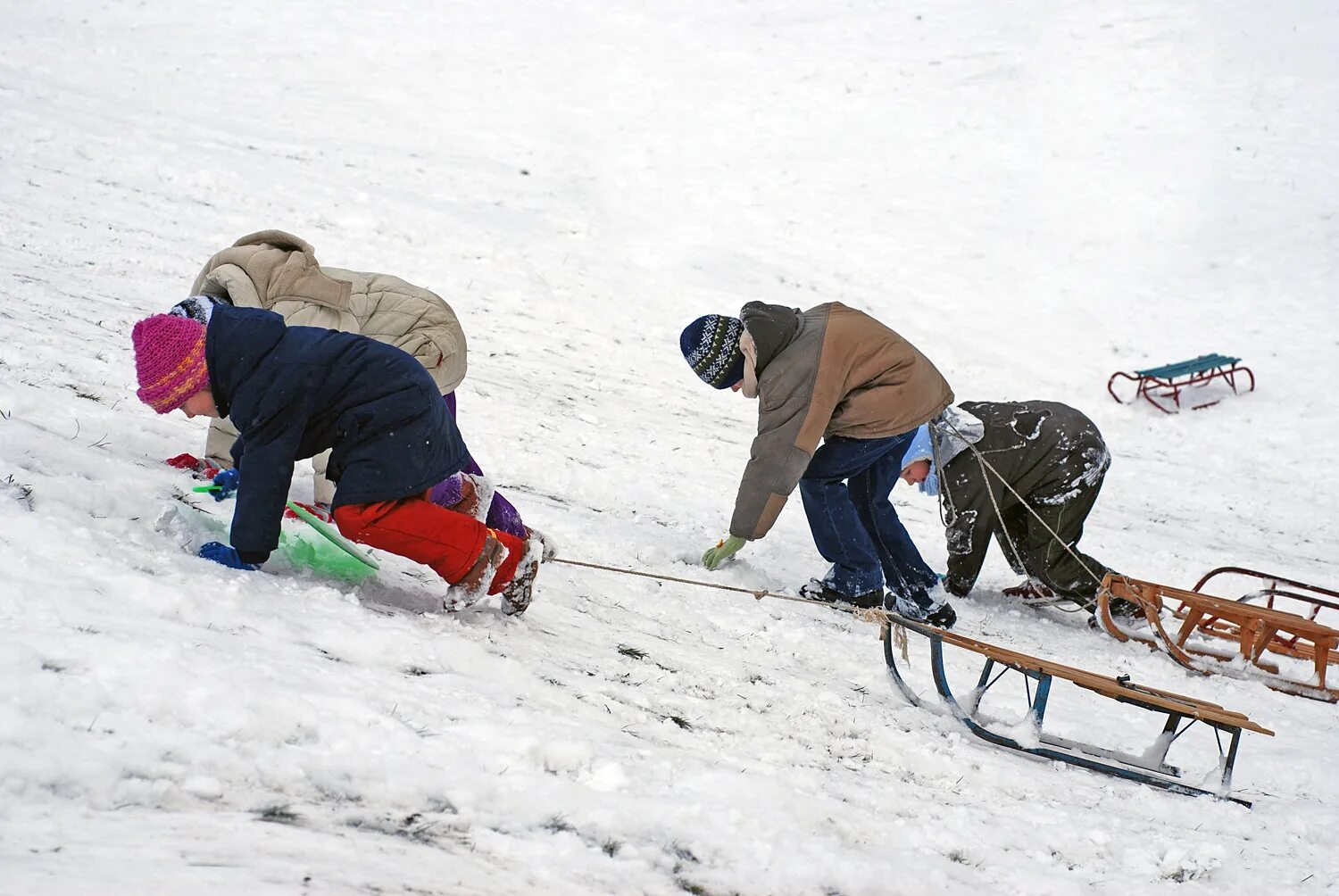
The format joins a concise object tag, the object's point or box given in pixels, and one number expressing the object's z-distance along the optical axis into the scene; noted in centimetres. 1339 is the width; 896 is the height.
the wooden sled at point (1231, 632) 1034
